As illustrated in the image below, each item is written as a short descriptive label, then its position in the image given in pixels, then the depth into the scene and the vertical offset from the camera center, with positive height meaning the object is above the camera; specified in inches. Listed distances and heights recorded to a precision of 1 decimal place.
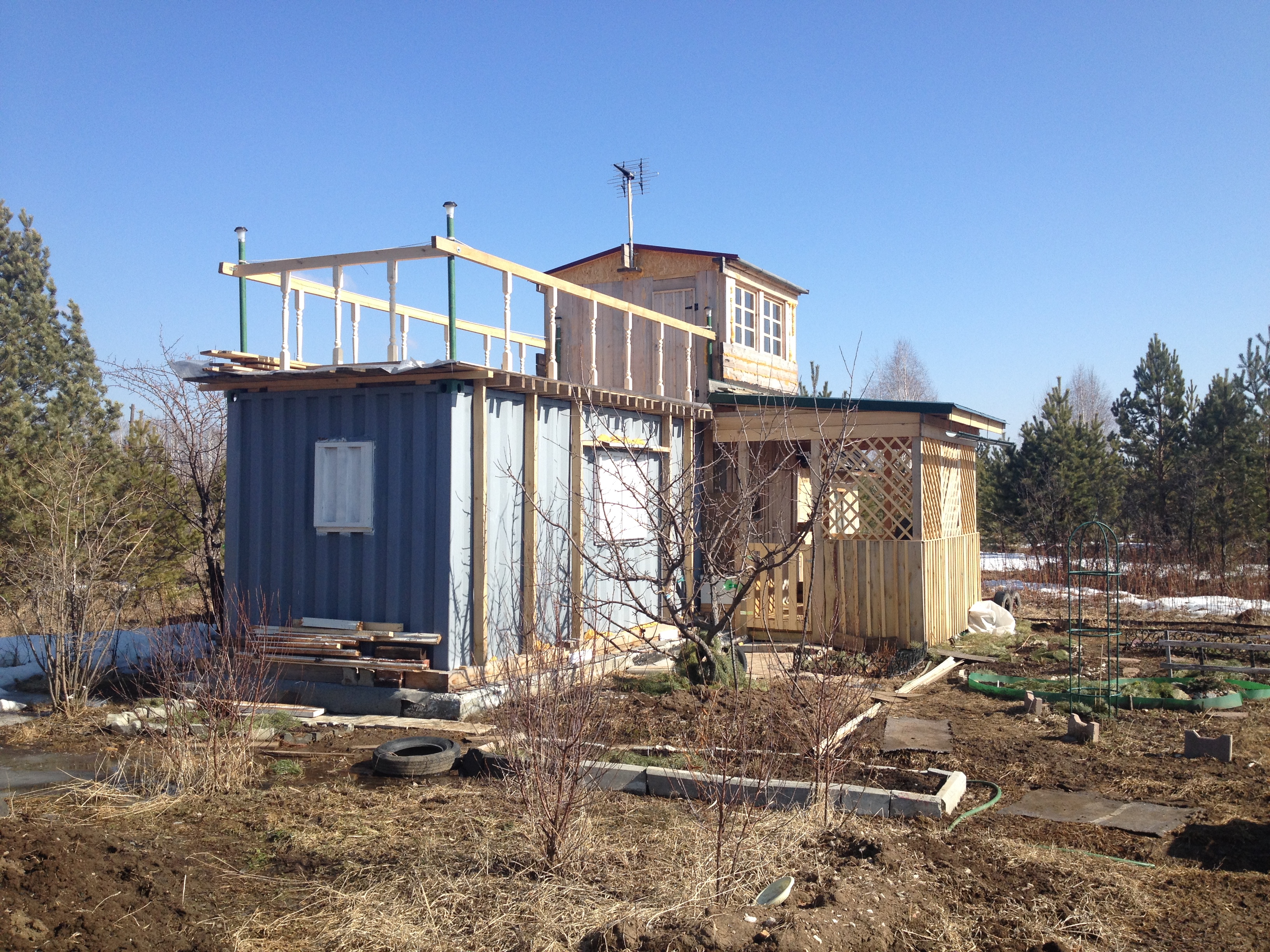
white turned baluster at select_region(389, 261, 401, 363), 346.9 +80.0
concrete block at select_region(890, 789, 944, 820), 221.8 -62.0
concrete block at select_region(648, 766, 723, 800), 236.1 -61.4
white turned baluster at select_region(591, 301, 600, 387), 424.8 +94.2
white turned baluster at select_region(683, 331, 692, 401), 513.7 +89.9
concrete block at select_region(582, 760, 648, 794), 246.2 -62.0
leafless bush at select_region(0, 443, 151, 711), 349.1 -20.3
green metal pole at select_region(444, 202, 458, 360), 336.2 +94.4
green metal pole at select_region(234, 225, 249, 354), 387.5 +97.4
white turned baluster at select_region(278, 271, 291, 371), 376.5 +82.6
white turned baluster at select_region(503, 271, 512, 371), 370.3 +84.3
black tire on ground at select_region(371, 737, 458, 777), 267.9 -62.4
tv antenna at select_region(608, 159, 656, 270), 642.2 +245.9
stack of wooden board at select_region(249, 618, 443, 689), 351.9 -42.6
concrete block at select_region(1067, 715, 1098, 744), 297.7 -60.4
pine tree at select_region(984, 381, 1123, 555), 896.9 +55.8
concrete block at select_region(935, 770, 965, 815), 227.0 -61.7
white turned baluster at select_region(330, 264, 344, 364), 370.6 +91.1
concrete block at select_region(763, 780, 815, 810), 225.9 -60.9
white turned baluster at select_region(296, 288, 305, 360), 400.5 +90.7
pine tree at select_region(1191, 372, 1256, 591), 847.7 +67.0
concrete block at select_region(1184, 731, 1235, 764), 277.6 -61.1
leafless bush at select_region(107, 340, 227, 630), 435.8 +37.3
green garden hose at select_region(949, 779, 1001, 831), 220.1 -64.5
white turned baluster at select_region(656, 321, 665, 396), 481.7 +89.7
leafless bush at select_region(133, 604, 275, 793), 242.1 -50.1
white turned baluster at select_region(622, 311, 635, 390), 451.5 +84.9
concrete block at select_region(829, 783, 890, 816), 225.5 -62.2
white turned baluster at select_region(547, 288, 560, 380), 416.5 +99.8
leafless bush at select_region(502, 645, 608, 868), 178.9 -41.2
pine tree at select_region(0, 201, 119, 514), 693.3 +135.4
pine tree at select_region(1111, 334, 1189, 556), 936.3 +98.4
